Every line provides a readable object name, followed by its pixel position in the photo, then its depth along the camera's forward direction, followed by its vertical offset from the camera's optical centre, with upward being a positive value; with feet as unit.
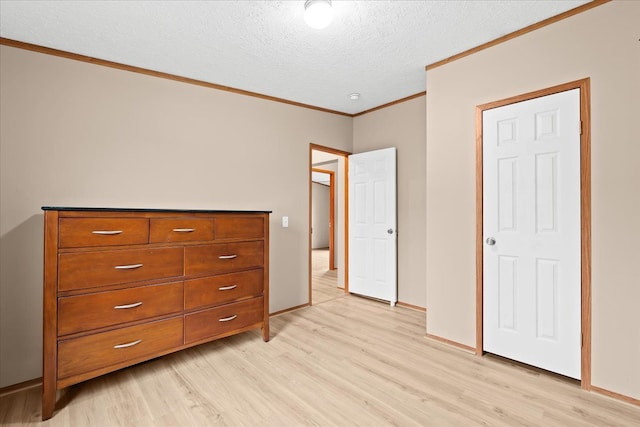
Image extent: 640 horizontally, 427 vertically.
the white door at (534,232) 7.35 -0.37
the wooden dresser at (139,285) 6.46 -1.67
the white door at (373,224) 13.48 -0.35
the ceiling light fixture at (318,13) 6.31 +4.11
